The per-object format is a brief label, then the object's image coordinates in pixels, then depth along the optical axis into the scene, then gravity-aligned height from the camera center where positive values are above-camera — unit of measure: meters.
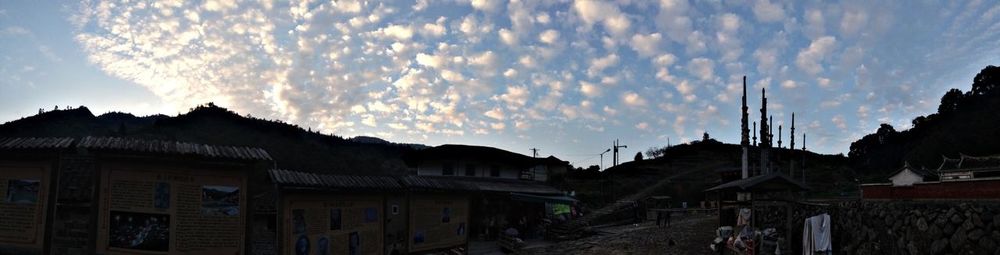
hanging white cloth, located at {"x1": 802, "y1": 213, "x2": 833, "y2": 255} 15.64 -1.82
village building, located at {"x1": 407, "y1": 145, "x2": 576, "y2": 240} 37.75 -1.66
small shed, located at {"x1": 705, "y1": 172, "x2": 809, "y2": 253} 16.08 -0.96
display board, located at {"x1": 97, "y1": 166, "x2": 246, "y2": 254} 10.02 -1.05
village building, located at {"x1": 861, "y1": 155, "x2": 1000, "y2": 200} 13.94 -0.32
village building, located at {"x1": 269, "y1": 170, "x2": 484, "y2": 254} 11.77 -1.33
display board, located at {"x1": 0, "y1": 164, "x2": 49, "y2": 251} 10.06 -0.96
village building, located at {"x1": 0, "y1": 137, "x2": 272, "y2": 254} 9.97 -0.76
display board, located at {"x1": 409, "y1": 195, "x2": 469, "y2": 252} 15.80 -1.78
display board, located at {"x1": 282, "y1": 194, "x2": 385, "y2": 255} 11.71 -1.48
